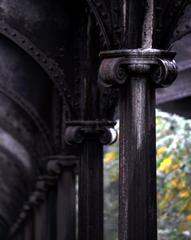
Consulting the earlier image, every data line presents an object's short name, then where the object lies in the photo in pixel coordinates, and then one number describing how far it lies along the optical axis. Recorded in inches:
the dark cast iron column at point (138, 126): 261.3
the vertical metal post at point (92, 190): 392.8
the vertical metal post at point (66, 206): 510.7
